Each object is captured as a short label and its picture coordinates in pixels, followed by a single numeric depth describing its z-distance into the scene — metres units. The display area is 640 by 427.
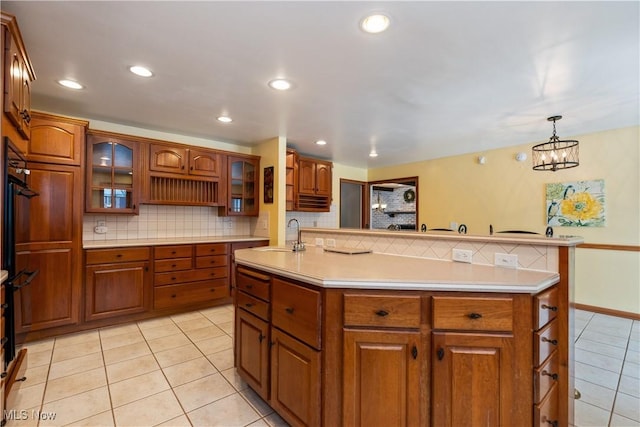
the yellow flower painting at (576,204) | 3.78
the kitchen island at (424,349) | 1.36
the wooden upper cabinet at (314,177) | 4.95
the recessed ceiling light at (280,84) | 2.48
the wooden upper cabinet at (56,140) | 2.71
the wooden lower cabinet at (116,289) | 3.05
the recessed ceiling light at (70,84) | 2.50
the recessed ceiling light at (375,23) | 1.65
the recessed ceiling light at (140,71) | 2.25
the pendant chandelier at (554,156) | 3.07
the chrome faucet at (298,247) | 2.60
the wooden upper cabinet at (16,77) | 1.55
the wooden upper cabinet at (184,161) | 3.64
